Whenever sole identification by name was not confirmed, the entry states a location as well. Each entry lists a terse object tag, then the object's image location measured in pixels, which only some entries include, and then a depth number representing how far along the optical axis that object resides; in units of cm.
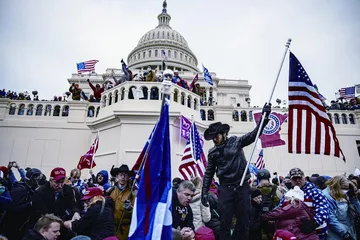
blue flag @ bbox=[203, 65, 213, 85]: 1956
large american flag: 457
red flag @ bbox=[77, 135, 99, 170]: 1201
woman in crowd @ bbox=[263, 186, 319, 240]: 333
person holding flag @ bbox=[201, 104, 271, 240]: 387
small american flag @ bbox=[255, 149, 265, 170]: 1205
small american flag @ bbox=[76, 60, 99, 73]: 2194
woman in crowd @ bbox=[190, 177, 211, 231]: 436
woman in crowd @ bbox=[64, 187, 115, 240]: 338
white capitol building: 1435
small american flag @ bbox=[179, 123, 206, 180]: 886
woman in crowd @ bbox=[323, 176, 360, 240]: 383
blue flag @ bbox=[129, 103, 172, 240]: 265
